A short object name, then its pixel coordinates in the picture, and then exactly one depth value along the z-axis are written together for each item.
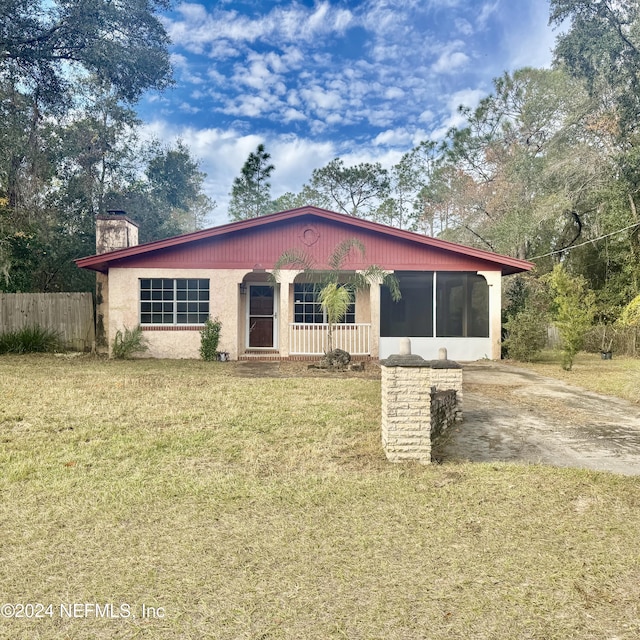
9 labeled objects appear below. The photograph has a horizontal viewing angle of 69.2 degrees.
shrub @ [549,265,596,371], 11.01
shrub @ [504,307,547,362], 13.17
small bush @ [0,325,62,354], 13.09
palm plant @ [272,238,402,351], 12.55
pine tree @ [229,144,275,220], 34.84
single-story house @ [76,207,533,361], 12.91
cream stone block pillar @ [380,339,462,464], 4.43
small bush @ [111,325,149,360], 12.51
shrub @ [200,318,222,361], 12.75
